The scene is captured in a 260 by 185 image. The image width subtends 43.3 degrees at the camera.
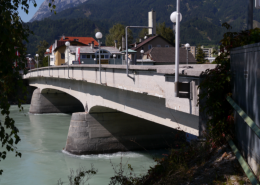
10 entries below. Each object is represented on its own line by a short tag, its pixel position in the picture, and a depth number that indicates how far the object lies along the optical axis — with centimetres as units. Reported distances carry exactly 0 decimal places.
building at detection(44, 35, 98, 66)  7744
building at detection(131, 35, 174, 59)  6869
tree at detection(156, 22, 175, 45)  8969
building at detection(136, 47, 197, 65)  5138
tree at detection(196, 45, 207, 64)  6369
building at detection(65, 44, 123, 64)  5109
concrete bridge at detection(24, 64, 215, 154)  921
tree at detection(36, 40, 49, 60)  11588
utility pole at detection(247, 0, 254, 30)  659
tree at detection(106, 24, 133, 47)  8719
